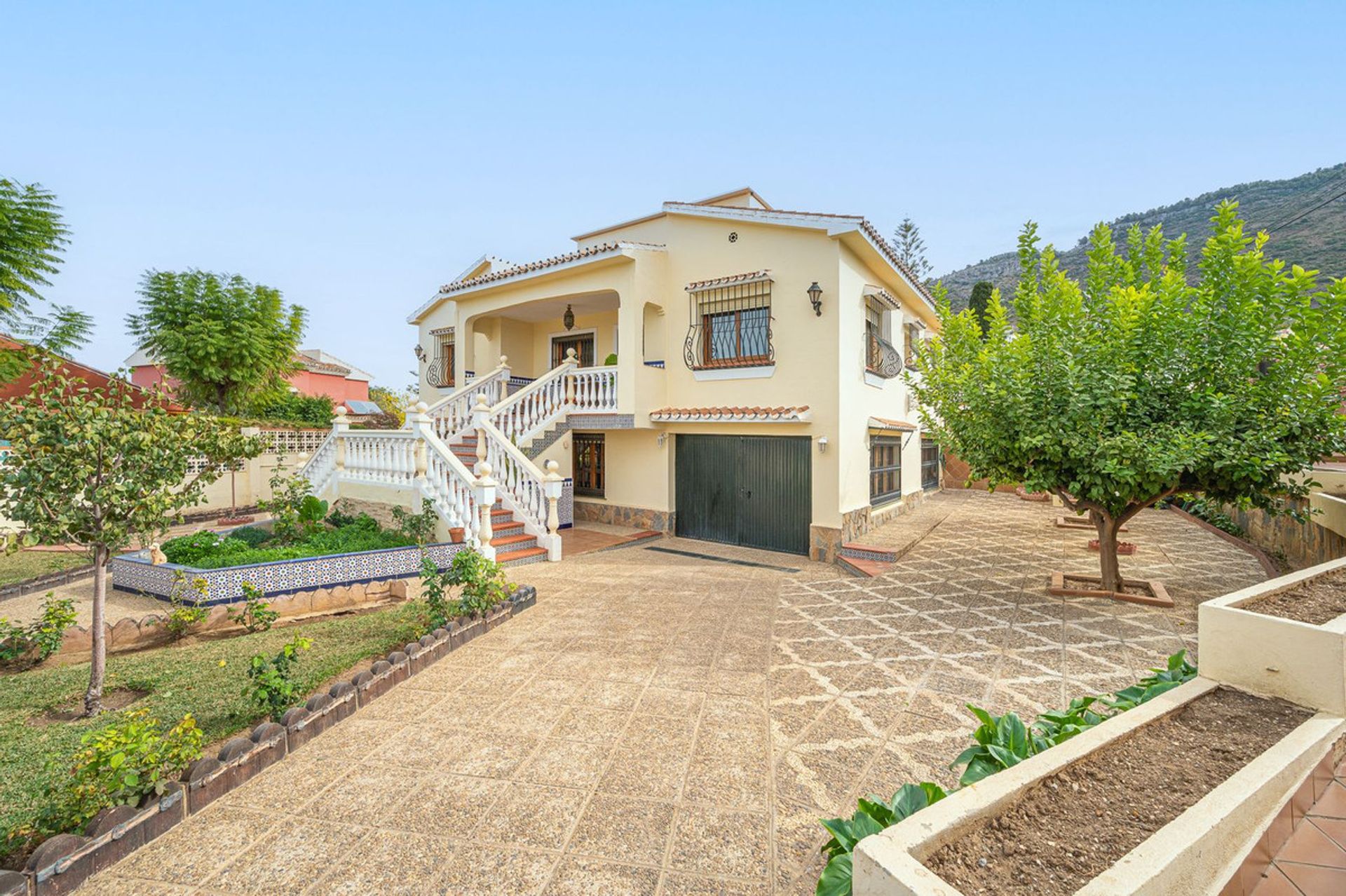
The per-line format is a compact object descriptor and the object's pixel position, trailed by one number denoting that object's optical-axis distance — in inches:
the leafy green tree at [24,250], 406.9
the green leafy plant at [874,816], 85.4
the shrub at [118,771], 103.7
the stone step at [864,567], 331.6
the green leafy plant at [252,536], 353.1
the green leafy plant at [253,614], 242.1
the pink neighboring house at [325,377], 1268.5
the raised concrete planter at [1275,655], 106.7
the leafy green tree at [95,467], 160.9
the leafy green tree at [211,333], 650.8
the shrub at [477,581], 227.5
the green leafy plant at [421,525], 346.6
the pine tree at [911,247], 1489.2
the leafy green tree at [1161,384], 216.8
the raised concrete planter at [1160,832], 61.5
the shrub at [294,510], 337.1
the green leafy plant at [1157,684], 124.6
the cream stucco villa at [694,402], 376.5
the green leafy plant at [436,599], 218.5
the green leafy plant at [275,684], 147.9
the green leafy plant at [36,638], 201.8
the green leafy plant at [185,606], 230.7
